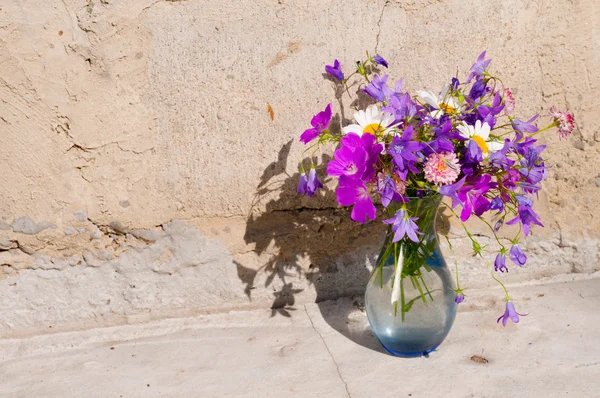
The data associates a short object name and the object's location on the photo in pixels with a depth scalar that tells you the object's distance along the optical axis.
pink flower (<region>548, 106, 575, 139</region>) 1.57
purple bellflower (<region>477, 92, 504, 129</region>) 1.54
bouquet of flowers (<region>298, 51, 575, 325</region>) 1.51
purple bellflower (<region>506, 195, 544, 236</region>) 1.53
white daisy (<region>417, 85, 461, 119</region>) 1.58
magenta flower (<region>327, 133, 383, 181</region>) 1.51
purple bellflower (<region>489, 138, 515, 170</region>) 1.51
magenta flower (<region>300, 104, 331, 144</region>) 1.59
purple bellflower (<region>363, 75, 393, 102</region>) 1.60
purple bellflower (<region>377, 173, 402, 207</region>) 1.51
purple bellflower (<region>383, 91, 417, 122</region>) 1.55
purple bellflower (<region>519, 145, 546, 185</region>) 1.53
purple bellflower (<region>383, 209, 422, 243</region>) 1.51
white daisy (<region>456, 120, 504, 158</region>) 1.53
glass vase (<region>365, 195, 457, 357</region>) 1.59
